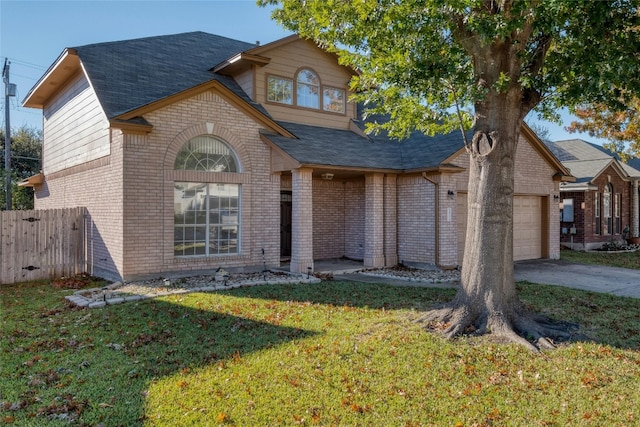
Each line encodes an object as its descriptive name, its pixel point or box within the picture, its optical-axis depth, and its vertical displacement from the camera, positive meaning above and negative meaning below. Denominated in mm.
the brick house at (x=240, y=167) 11000 +1418
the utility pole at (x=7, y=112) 19748 +4882
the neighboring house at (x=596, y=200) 21562 +799
